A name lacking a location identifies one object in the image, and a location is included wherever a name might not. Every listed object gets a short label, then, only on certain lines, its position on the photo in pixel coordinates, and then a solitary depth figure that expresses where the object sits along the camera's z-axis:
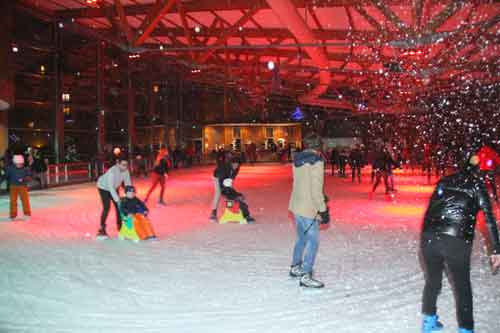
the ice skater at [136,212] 7.80
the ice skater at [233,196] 9.66
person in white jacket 7.73
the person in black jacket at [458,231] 3.42
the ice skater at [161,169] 12.54
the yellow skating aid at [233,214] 9.86
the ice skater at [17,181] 10.24
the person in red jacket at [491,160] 9.93
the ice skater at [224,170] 9.81
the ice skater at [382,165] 14.59
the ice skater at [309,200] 5.00
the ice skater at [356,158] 21.16
